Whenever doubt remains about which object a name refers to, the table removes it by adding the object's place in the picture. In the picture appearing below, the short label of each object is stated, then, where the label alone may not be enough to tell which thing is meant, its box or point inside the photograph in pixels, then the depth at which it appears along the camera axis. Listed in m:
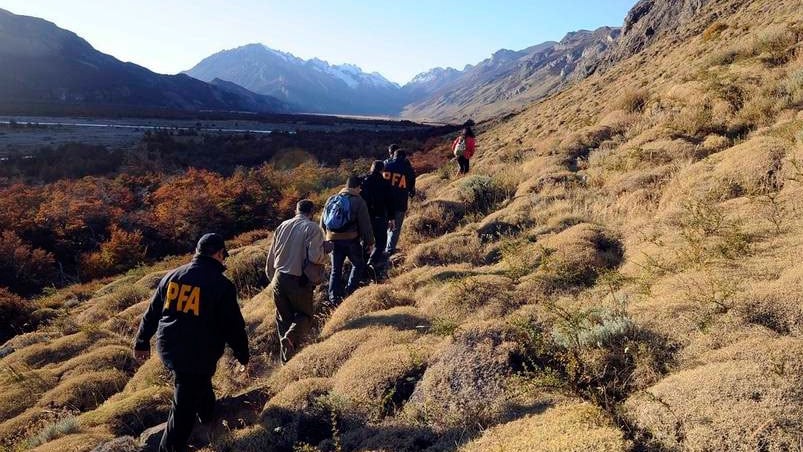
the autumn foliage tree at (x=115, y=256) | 13.77
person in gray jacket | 5.55
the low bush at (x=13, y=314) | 9.99
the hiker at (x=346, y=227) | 6.39
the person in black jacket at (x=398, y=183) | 7.70
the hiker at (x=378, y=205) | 7.43
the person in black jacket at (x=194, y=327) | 4.08
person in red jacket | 13.01
